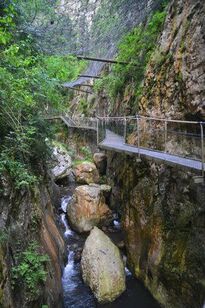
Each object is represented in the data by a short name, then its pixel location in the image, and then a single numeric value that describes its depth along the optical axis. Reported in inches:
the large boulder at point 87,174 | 655.1
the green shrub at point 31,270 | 202.8
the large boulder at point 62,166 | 665.6
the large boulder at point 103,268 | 327.3
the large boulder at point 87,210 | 468.1
